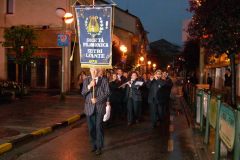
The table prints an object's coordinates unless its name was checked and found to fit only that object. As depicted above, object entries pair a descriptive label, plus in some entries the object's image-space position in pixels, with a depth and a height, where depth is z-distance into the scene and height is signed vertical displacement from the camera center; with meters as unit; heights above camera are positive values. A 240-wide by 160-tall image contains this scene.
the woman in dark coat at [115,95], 14.98 -0.76
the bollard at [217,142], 7.64 -1.22
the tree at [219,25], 12.59 +1.41
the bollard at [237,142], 5.79 -0.90
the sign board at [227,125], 6.24 -0.80
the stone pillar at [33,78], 31.55 -0.38
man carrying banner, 9.09 -0.60
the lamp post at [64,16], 21.70 +2.77
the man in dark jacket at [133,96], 14.30 -0.75
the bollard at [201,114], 11.84 -1.11
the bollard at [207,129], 9.90 -1.26
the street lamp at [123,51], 34.47 +1.78
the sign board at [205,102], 10.92 -0.74
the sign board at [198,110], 12.88 -1.11
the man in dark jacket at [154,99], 13.85 -0.83
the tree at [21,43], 23.52 +1.57
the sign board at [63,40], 21.71 +1.62
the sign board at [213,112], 8.79 -0.80
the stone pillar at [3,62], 30.36 +0.73
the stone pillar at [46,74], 31.35 -0.10
